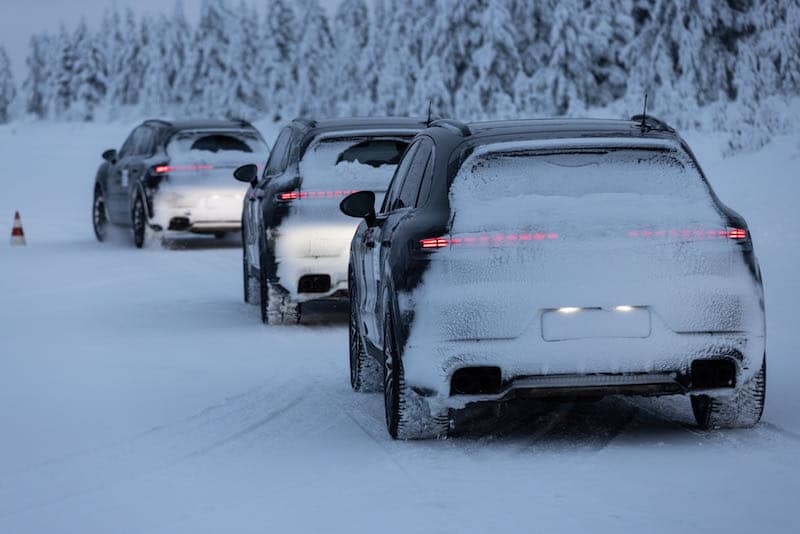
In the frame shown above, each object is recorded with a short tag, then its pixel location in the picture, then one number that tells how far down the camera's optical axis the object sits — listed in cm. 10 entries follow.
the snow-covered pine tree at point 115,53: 16650
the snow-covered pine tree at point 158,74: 15662
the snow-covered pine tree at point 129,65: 16975
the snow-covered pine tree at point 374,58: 10369
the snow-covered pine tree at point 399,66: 9244
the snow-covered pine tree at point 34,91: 19070
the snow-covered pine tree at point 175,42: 15838
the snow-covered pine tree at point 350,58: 10550
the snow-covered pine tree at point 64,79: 17112
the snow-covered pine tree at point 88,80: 16462
